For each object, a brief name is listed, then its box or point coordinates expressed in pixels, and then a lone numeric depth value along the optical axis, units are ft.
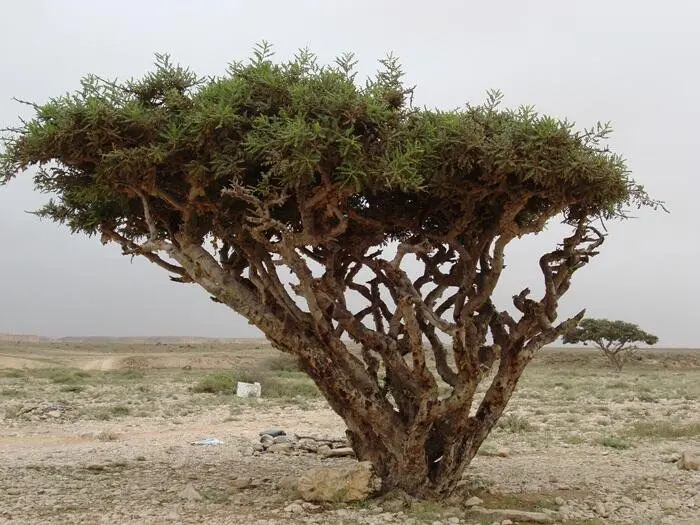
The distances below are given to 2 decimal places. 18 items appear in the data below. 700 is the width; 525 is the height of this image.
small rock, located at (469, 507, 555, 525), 25.25
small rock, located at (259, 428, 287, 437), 47.96
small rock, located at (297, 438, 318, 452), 43.64
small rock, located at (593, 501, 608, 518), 26.84
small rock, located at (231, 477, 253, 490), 30.94
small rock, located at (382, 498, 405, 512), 25.91
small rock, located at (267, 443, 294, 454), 43.65
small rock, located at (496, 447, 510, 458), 42.59
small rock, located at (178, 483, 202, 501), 28.19
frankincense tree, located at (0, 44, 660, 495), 24.23
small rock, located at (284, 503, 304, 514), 25.95
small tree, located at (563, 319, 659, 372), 161.27
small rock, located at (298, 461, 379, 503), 27.14
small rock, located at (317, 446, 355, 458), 41.88
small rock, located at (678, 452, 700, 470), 35.86
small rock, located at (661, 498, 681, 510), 28.32
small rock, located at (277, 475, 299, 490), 29.53
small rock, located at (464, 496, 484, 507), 27.13
